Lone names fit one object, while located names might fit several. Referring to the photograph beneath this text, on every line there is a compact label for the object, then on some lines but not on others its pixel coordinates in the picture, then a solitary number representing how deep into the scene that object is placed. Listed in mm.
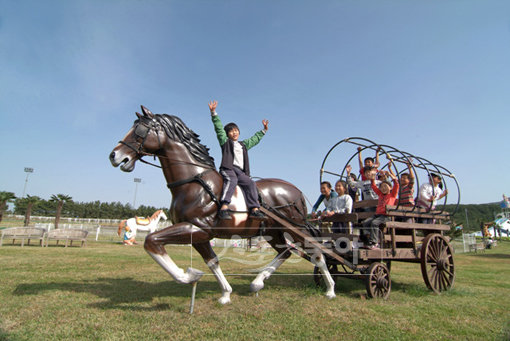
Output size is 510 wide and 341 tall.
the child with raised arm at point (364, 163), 7555
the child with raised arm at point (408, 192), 6612
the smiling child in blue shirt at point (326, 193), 6781
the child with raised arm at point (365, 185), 7086
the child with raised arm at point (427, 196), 6869
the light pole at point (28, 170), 71812
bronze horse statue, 4133
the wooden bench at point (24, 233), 14906
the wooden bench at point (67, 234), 15805
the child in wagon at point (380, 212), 5672
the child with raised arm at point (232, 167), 4613
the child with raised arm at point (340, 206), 6105
